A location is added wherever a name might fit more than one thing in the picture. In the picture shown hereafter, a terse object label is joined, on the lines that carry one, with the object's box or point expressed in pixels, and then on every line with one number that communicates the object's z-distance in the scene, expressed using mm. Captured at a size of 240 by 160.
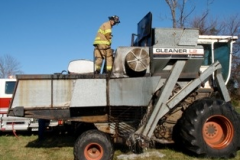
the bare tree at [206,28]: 24070
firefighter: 6729
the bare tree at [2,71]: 42631
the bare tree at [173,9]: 18281
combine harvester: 6230
